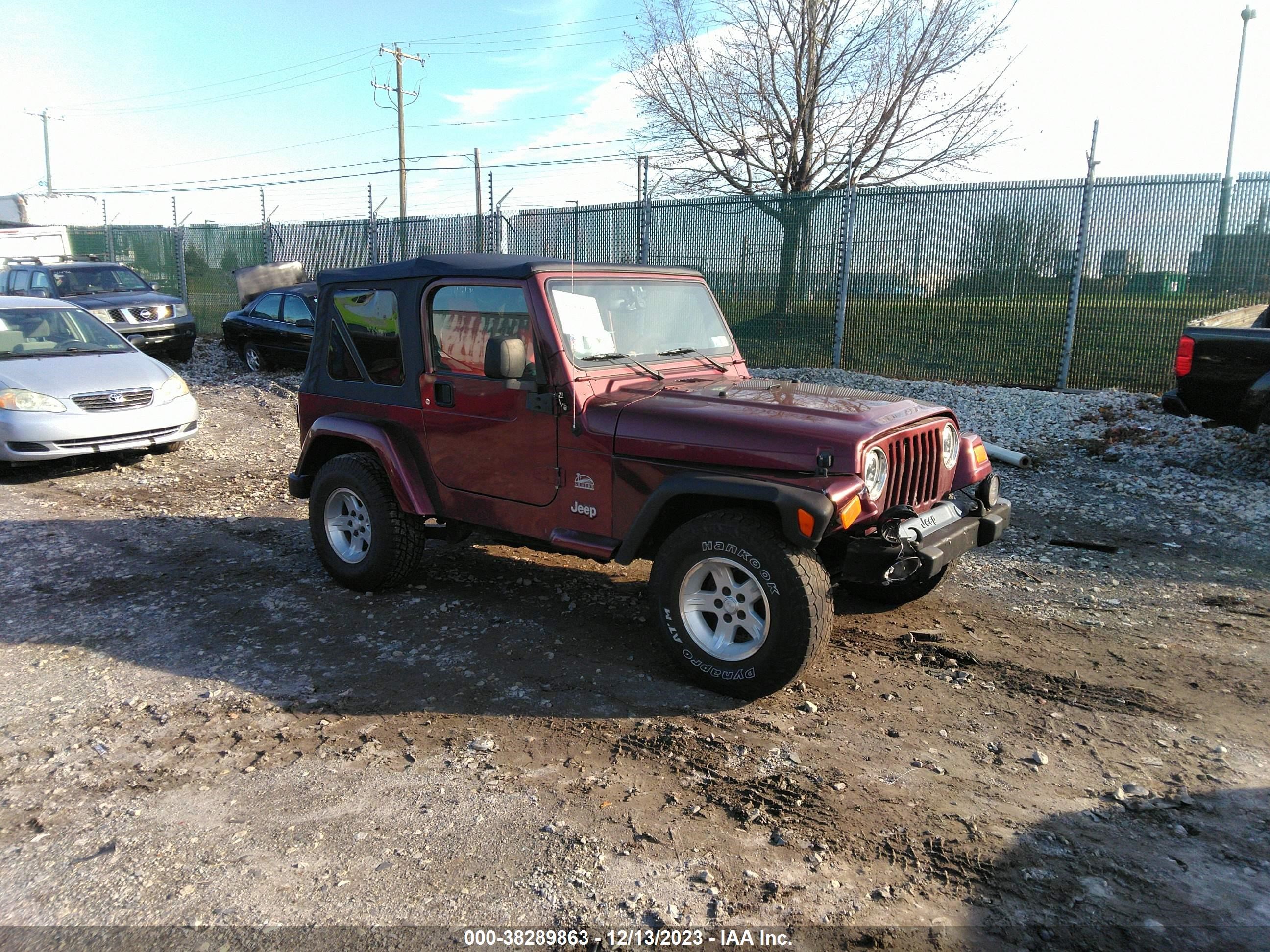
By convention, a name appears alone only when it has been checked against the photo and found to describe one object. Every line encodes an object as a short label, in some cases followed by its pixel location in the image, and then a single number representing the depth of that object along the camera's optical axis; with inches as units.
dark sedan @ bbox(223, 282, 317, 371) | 545.3
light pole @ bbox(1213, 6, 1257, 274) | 412.8
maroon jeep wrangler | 146.3
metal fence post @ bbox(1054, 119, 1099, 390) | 437.1
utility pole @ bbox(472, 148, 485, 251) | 649.0
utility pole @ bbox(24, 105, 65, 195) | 2411.4
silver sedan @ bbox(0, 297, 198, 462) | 304.0
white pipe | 236.5
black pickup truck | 275.4
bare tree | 760.3
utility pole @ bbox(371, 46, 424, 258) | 1250.6
